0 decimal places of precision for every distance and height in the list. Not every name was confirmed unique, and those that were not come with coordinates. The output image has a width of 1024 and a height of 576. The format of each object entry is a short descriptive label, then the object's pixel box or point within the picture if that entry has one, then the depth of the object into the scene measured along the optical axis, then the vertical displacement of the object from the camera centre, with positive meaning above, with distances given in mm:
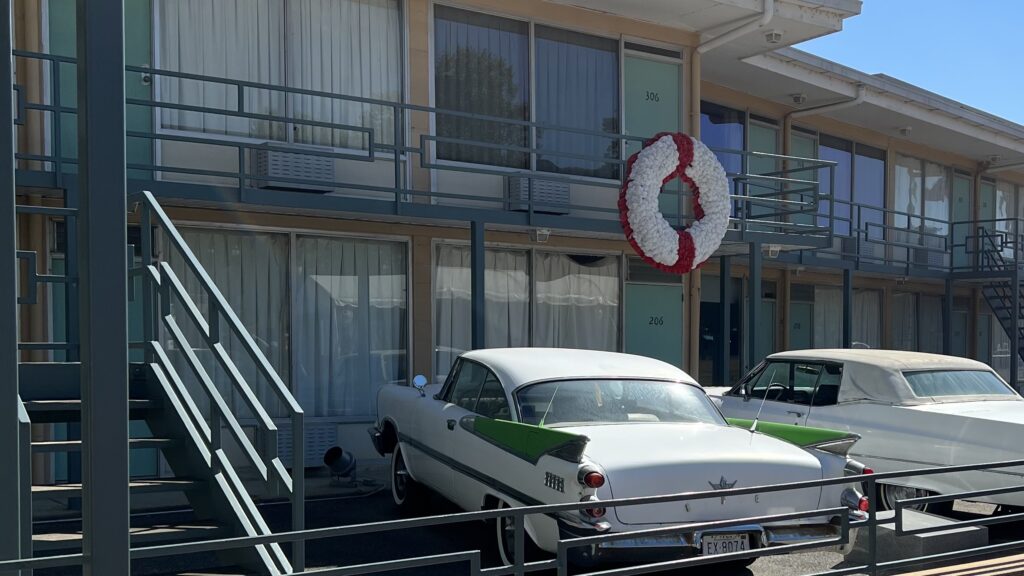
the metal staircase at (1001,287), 18391 -129
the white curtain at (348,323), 10977 -493
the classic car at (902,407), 7812 -1106
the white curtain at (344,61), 10742 +2428
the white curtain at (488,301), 12023 -266
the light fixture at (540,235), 11815 +541
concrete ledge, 6508 -1735
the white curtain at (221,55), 9945 +2319
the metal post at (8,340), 3695 -227
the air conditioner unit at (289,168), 9828 +1142
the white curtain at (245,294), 10320 -154
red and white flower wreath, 11773 +952
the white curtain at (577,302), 12844 -285
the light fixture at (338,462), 9477 -1745
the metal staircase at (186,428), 4688 -784
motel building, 8922 +937
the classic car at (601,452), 5762 -1099
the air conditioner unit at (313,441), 10641 -1750
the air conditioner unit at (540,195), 11602 +1020
